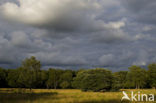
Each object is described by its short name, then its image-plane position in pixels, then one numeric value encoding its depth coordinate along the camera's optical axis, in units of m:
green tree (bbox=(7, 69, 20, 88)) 79.31
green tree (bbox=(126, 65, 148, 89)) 70.69
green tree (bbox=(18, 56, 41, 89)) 44.03
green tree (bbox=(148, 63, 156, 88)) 74.28
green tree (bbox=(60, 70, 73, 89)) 90.81
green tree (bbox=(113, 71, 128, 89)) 53.08
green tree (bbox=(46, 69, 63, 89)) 90.48
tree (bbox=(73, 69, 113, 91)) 51.28
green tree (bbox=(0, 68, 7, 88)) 83.96
